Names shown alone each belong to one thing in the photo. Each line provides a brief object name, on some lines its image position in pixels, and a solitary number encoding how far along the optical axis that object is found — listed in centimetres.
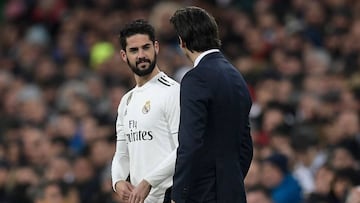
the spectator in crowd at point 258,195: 2078
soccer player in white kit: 1463
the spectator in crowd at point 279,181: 2248
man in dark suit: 1387
